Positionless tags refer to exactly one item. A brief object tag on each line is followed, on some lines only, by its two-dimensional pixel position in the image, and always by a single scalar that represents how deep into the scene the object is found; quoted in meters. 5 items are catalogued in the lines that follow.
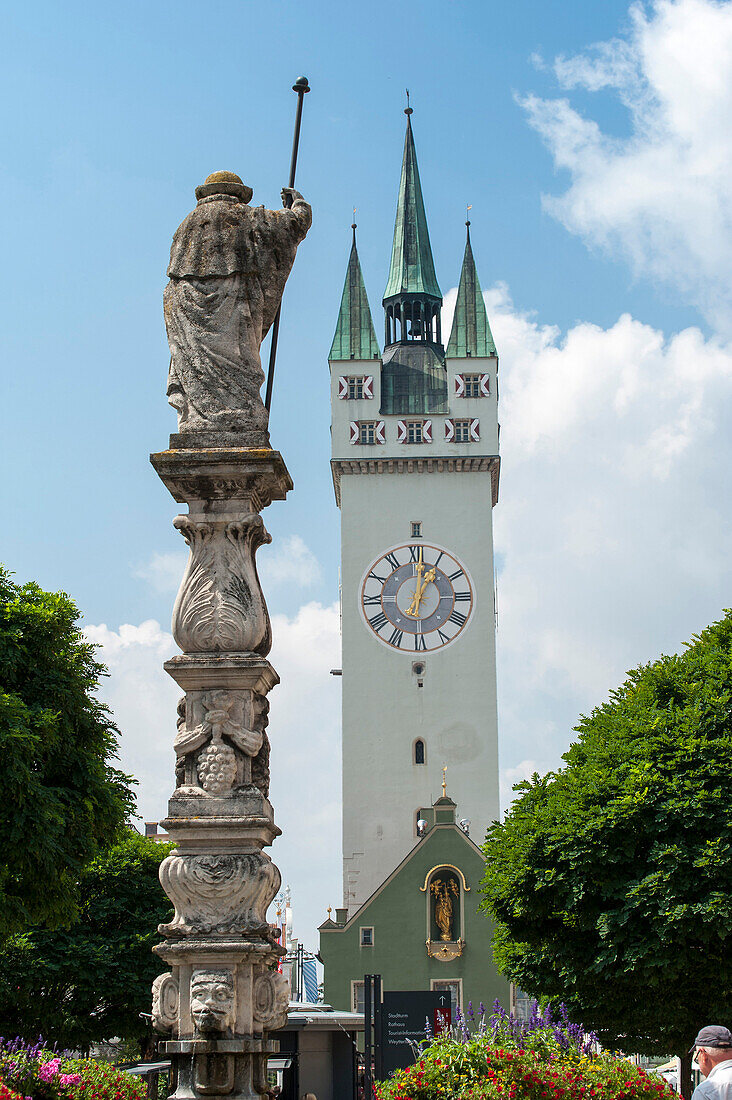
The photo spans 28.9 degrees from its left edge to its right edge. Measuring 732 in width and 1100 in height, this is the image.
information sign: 23.34
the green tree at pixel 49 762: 23.09
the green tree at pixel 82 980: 35.97
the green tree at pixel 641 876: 23.91
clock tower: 62.09
